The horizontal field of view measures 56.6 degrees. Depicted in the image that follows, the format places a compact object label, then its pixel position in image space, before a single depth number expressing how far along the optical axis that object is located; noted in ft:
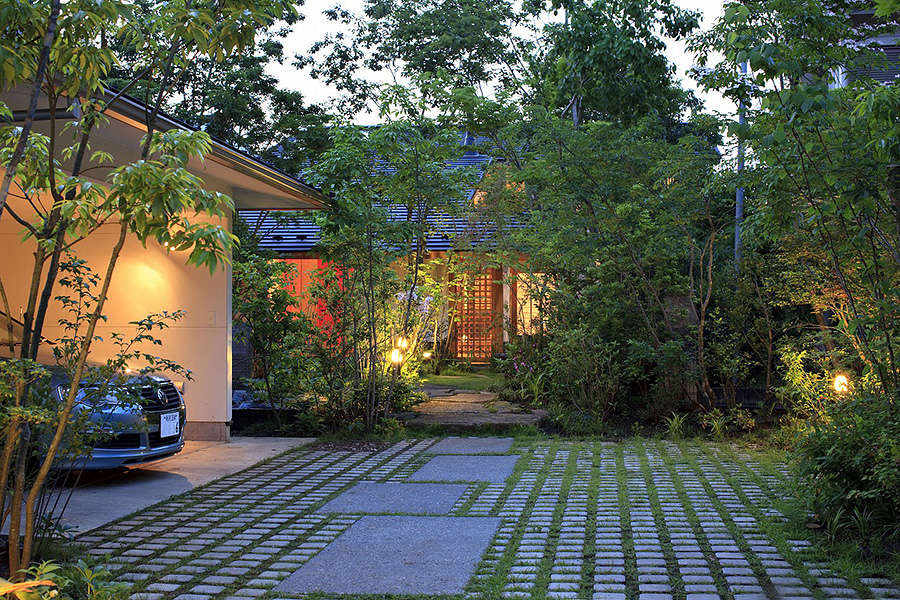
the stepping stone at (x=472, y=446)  28.39
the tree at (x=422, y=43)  54.65
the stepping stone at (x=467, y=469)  23.75
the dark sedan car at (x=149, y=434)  21.94
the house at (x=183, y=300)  29.40
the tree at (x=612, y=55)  42.37
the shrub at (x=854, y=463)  15.33
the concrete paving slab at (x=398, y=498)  19.79
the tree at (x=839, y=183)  13.73
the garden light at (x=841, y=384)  21.76
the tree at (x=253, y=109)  52.08
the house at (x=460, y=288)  54.29
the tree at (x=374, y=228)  30.07
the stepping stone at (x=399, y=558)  13.97
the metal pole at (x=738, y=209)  26.79
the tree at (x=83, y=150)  10.44
